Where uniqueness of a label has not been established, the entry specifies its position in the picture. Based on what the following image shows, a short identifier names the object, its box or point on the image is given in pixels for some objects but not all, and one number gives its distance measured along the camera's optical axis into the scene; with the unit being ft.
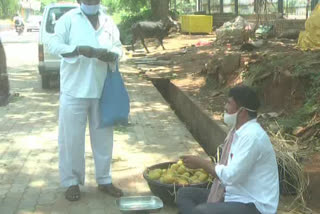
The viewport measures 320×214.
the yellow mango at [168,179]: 14.29
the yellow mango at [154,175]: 14.80
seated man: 10.36
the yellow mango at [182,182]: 14.06
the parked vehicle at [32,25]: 144.13
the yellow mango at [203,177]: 14.20
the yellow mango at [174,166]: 15.00
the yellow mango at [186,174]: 14.52
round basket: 14.01
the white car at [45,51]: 37.09
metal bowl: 11.96
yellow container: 72.54
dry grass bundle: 15.12
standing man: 14.52
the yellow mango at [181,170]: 14.71
